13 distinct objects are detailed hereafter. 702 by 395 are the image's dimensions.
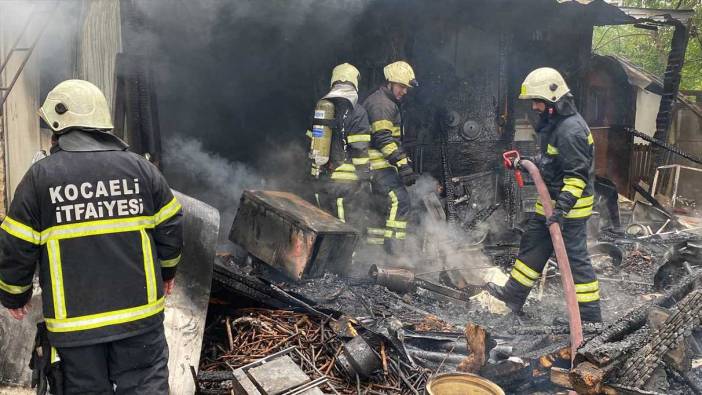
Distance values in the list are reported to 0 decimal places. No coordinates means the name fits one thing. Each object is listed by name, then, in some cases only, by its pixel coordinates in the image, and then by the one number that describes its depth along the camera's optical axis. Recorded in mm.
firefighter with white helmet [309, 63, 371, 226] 6652
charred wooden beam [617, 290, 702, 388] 3523
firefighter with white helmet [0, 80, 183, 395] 2633
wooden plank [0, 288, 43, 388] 3641
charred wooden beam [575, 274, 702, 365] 3438
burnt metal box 5750
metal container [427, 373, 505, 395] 3230
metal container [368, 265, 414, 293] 5964
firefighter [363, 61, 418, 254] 6703
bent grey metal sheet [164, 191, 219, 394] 3811
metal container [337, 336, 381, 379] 3896
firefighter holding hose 4953
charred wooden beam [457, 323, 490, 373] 3906
